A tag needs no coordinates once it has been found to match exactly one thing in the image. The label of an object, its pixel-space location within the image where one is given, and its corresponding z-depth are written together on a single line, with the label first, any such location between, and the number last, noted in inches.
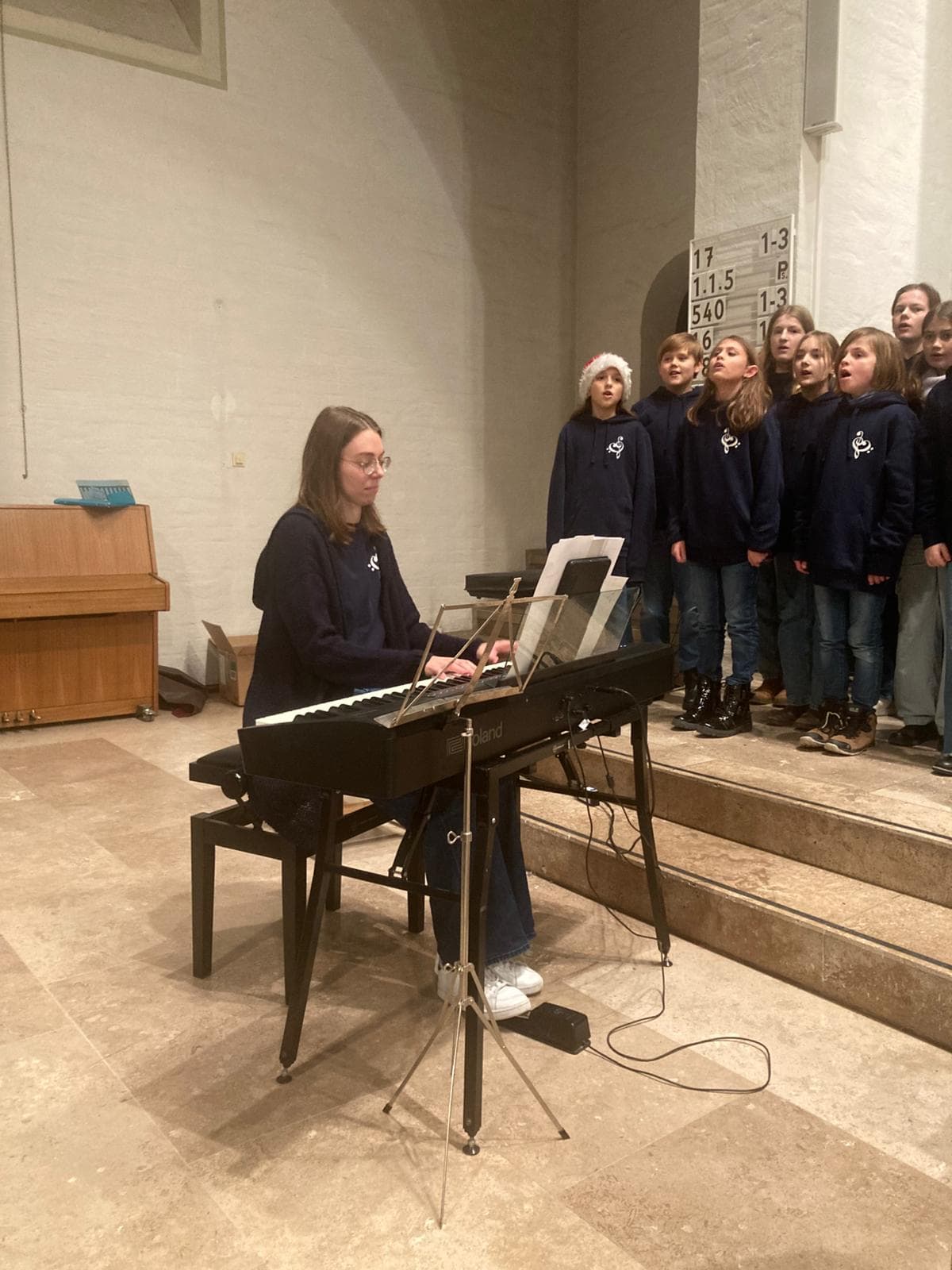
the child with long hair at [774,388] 159.9
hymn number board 178.7
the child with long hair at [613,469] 162.7
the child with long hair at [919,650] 143.7
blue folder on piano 217.3
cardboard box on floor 232.4
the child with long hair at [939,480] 131.9
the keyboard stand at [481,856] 74.0
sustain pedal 86.9
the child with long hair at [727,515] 149.3
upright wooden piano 203.9
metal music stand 72.6
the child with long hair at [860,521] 138.5
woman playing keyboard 91.4
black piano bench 92.8
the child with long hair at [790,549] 150.3
